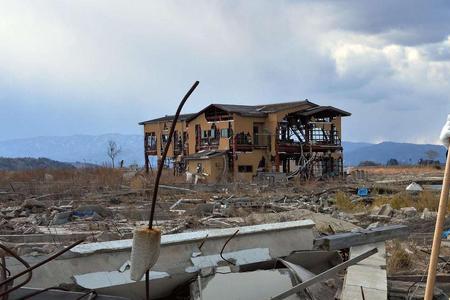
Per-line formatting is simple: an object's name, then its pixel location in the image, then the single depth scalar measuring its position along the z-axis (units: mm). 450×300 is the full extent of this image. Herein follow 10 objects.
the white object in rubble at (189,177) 35781
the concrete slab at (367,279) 4711
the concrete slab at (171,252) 4355
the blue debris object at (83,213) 13513
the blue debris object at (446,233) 9550
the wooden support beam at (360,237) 6082
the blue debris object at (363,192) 20462
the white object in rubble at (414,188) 19406
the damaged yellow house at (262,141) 39750
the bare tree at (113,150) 68375
